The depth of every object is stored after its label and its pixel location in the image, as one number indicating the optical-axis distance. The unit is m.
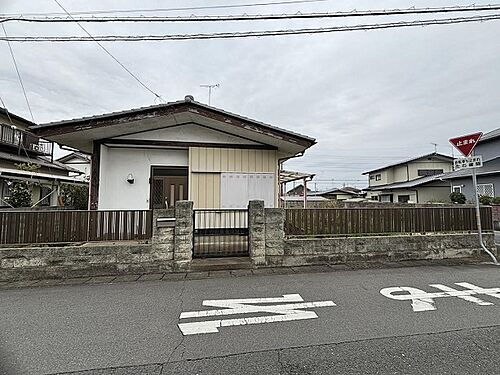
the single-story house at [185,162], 8.09
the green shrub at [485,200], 14.65
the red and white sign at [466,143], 6.85
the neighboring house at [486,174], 16.95
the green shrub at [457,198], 17.23
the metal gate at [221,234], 6.36
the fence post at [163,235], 5.66
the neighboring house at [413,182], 23.31
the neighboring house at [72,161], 24.28
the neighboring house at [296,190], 46.15
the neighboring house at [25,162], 13.84
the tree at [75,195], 14.47
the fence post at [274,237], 6.01
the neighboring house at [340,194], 41.50
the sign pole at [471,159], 6.77
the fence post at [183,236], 5.70
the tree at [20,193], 13.16
